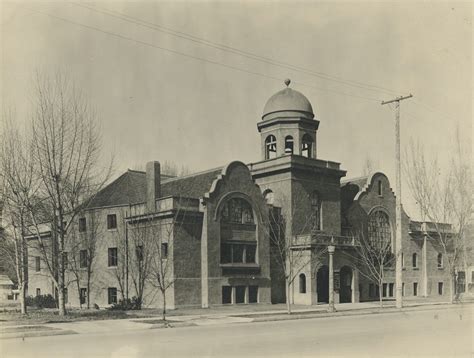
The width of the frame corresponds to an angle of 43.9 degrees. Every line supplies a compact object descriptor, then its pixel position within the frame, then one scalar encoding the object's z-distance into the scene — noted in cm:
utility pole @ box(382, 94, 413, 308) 3422
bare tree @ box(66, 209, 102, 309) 4756
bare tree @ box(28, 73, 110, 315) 3281
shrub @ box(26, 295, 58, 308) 4762
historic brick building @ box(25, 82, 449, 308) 4206
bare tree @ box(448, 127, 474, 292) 3916
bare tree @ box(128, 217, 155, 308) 4178
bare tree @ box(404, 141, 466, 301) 4053
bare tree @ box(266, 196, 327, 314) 4588
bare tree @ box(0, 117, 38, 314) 3291
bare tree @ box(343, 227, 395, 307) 4908
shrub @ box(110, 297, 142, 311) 3969
